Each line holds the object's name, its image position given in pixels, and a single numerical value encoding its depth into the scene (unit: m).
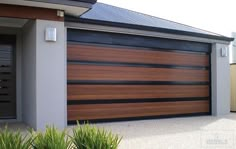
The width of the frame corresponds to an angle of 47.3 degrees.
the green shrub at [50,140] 3.20
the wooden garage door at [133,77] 7.72
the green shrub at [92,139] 3.37
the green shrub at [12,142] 3.04
